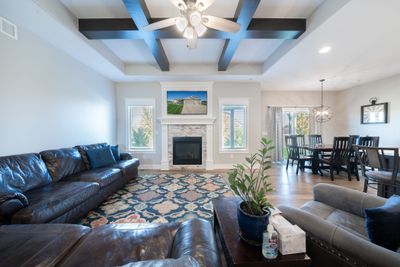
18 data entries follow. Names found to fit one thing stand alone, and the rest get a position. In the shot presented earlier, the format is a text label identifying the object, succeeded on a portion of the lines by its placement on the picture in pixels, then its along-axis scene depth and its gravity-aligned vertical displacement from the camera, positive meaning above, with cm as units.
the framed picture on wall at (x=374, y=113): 496 +55
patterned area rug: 248 -118
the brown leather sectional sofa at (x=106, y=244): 101 -74
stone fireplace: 531 -3
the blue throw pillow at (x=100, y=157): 341 -51
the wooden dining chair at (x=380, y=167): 245 -58
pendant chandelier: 518 +53
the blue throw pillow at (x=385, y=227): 100 -56
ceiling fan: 193 +134
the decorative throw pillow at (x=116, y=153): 408 -49
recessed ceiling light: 317 +154
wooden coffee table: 96 -72
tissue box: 100 -63
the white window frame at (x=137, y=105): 539 +68
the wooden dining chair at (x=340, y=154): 416 -54
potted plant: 109 -48
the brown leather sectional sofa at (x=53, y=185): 168 -71
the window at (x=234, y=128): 555 +13
